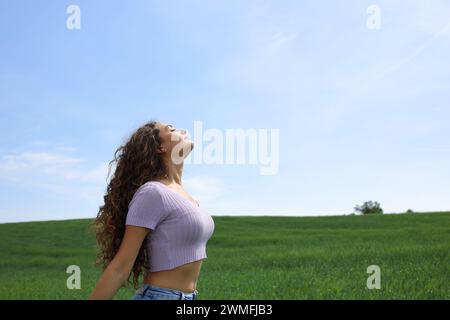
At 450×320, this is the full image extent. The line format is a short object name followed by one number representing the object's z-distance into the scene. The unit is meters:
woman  3.99
